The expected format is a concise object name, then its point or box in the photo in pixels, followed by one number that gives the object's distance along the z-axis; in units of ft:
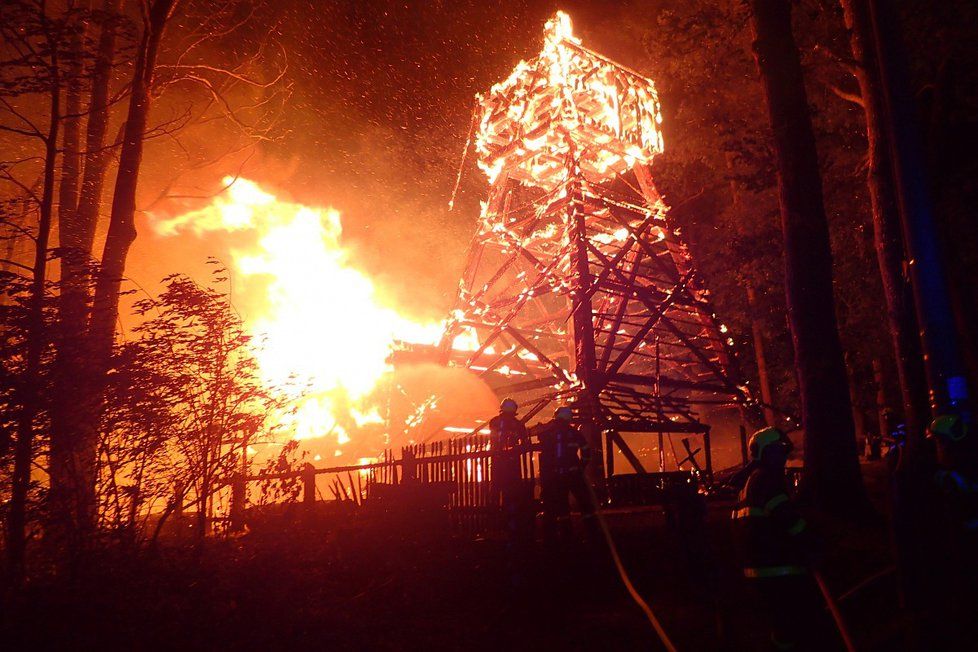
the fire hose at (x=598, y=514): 26.42
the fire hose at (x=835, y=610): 14.30
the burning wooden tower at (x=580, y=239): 50.47
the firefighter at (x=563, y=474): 28.45
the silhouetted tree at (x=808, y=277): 33.88
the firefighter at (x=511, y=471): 27.37
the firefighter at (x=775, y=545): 14.83
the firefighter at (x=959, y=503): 16.11
